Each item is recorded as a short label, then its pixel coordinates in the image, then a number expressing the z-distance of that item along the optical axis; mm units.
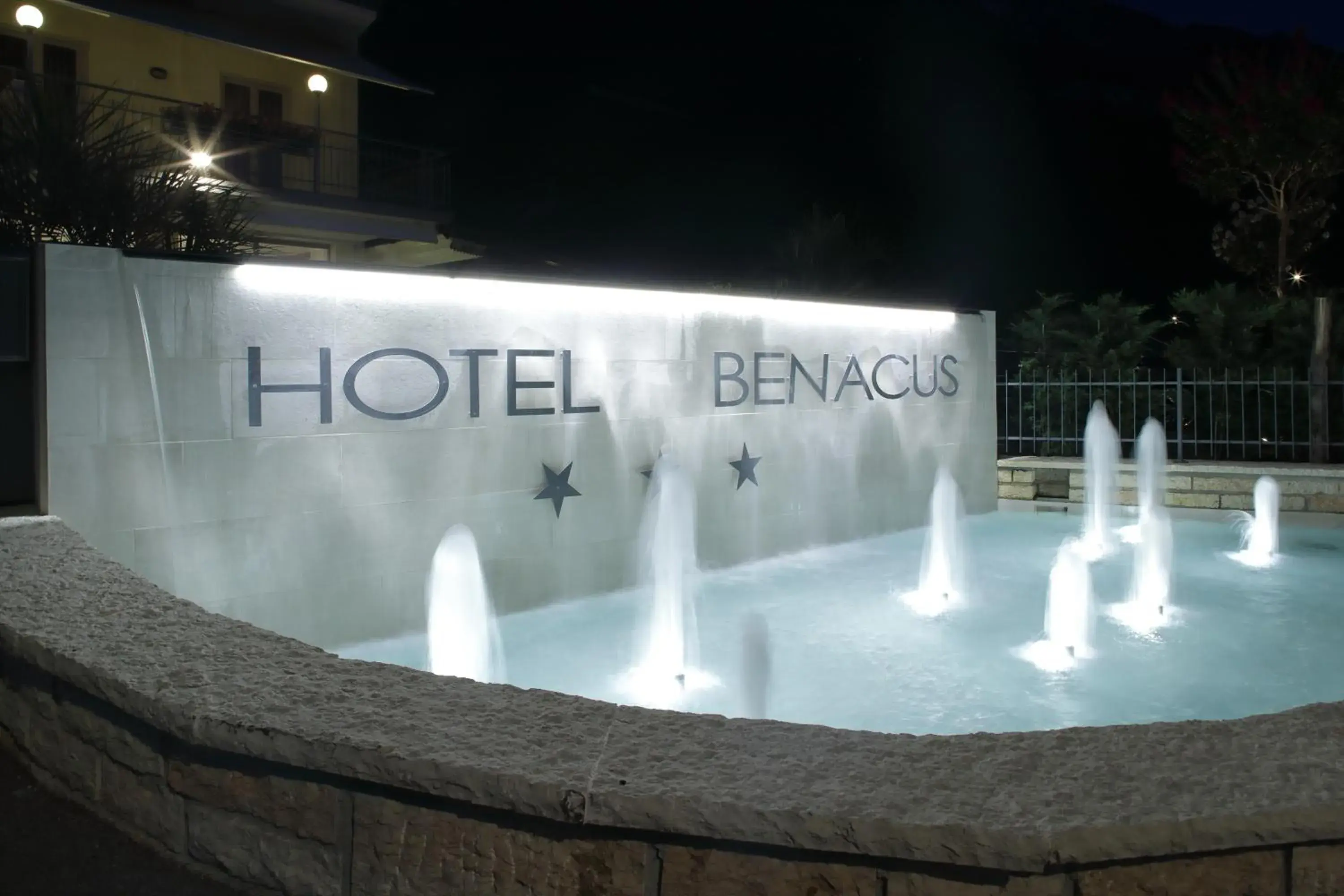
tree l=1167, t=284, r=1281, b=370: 17375
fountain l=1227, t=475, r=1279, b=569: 10891
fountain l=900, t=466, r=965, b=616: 9156
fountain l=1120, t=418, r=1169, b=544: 13602
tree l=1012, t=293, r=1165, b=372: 18156
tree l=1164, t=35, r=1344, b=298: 20250
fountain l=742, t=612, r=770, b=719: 6391
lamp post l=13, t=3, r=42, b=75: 16984
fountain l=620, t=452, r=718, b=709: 7707
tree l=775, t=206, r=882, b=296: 21625
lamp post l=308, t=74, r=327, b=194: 19891
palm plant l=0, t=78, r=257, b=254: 7688
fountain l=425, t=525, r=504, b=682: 7996
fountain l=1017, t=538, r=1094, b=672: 7414
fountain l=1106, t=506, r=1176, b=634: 8383
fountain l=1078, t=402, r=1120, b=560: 12086
